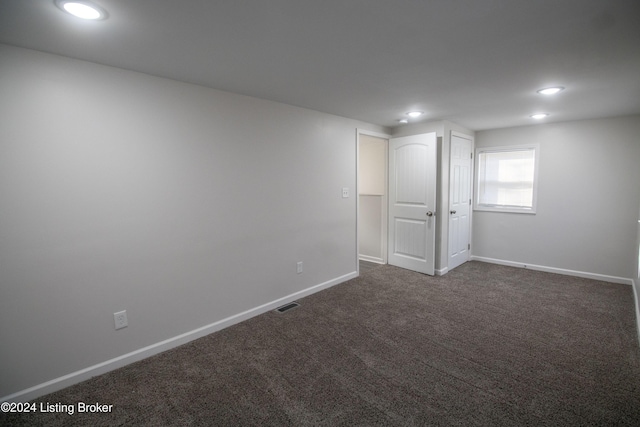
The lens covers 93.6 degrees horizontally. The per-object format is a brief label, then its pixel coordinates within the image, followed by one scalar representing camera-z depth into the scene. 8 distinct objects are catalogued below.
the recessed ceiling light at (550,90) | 2.63
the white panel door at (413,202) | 4.14
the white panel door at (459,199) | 4.35
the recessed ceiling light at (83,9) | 1.37
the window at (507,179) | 4.44
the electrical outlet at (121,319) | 2.21
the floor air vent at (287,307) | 3.17
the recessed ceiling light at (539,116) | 3.68
